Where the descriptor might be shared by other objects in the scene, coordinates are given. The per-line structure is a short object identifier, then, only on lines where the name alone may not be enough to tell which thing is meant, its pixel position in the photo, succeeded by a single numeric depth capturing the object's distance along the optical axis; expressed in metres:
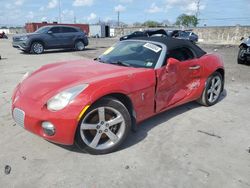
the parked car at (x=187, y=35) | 18.68
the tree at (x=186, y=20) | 68.65
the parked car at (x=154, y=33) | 12.88
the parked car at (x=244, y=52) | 7.80
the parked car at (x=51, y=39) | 11.15
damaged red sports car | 2.28
